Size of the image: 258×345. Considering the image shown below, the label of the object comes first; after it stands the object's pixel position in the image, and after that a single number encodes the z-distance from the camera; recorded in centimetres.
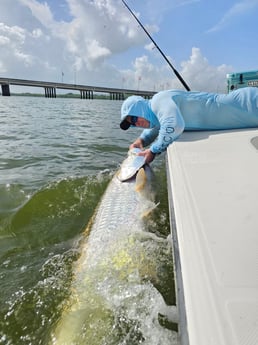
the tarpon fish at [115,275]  187
